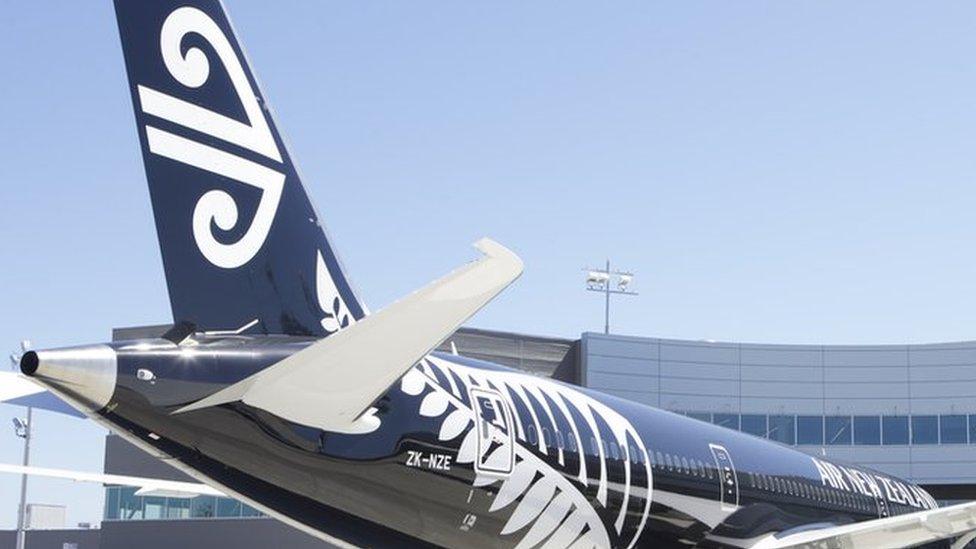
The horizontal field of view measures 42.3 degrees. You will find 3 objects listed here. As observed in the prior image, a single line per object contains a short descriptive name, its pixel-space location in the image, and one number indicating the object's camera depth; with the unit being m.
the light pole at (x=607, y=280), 53.75
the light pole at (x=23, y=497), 34.93
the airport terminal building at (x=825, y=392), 40.84
